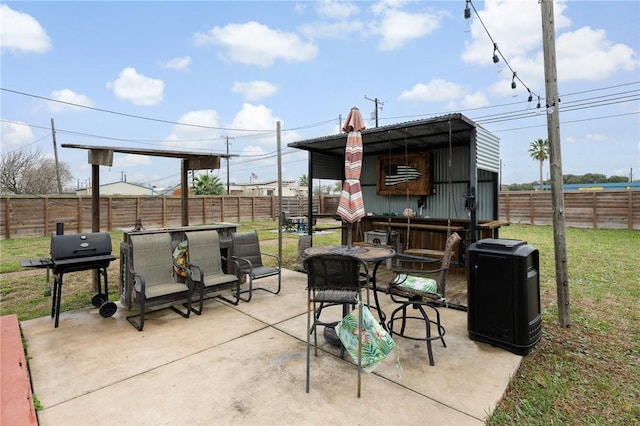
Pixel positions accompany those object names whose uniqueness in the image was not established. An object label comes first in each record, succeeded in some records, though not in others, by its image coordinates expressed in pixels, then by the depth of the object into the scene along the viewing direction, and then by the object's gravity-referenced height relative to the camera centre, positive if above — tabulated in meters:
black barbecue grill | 3.35 -0.44
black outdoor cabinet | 2.74 -0.79
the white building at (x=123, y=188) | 36.72 +3.69
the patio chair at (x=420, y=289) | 2.87 -0.75
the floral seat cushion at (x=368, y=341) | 2.21 -0.94
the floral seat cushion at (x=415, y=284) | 2.89 -0.71
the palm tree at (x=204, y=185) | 25.36 +2.58
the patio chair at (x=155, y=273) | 3.45 -0.67
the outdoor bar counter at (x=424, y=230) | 5.64 -0.39
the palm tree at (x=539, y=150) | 29.66 +5.81
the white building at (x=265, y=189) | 36.74 +3.53
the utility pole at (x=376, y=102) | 19.21 +6.97
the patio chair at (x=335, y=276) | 2.48 -0.52
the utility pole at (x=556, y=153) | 3.36 +0.61
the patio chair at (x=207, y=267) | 3.83 -0.69
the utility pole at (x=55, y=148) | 16.39 +4.05
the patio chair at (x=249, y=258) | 4.40 -0.66
